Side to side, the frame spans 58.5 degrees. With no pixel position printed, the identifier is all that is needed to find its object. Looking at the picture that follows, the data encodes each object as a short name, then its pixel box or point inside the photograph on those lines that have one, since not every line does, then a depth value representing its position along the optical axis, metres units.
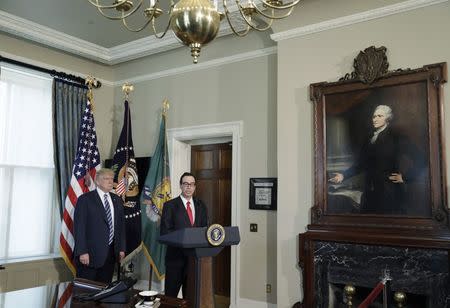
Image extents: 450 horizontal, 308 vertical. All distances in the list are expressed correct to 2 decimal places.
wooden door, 4.43
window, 4.28
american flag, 4.21
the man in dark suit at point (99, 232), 3.50
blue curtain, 4.58
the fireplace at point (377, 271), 2.83
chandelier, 1.68
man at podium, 3.22
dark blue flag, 4.36
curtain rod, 4.32
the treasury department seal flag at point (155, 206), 4.38
